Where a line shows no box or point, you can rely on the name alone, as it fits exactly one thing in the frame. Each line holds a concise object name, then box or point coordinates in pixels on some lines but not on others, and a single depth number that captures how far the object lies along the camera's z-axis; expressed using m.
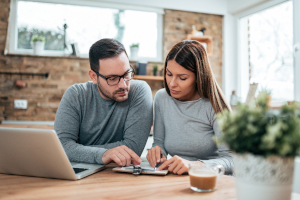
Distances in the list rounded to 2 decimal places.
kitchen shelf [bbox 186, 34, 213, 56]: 3.46
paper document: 0.95
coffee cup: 0.75
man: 1.36
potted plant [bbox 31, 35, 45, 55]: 3.16
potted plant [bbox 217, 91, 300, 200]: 0.47
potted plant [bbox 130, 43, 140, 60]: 3.43
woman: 1.31
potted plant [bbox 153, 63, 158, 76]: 3.43
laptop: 0.80
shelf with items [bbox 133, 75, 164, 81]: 3.30
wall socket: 3.09
